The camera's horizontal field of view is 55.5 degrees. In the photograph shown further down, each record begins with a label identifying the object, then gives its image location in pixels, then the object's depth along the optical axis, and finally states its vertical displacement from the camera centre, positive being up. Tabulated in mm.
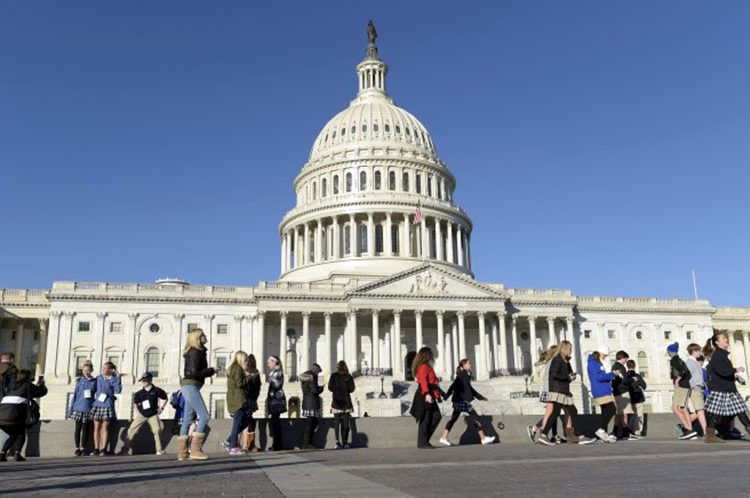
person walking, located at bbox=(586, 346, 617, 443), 19719 +143
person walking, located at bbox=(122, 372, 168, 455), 18344 -202
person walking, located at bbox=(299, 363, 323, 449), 19484 -278
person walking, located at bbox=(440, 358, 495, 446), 19362 -68
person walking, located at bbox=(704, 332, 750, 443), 16328 -102
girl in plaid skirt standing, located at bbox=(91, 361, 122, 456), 18844 -215
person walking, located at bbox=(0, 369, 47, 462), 15875 -81
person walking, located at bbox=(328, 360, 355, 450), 19578 -141
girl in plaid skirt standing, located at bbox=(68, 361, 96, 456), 18969 -234
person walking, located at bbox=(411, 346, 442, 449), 18109 -91
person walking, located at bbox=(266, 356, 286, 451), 19219 -66
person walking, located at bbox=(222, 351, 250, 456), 17062 +74
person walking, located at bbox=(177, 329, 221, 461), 14427 +126
